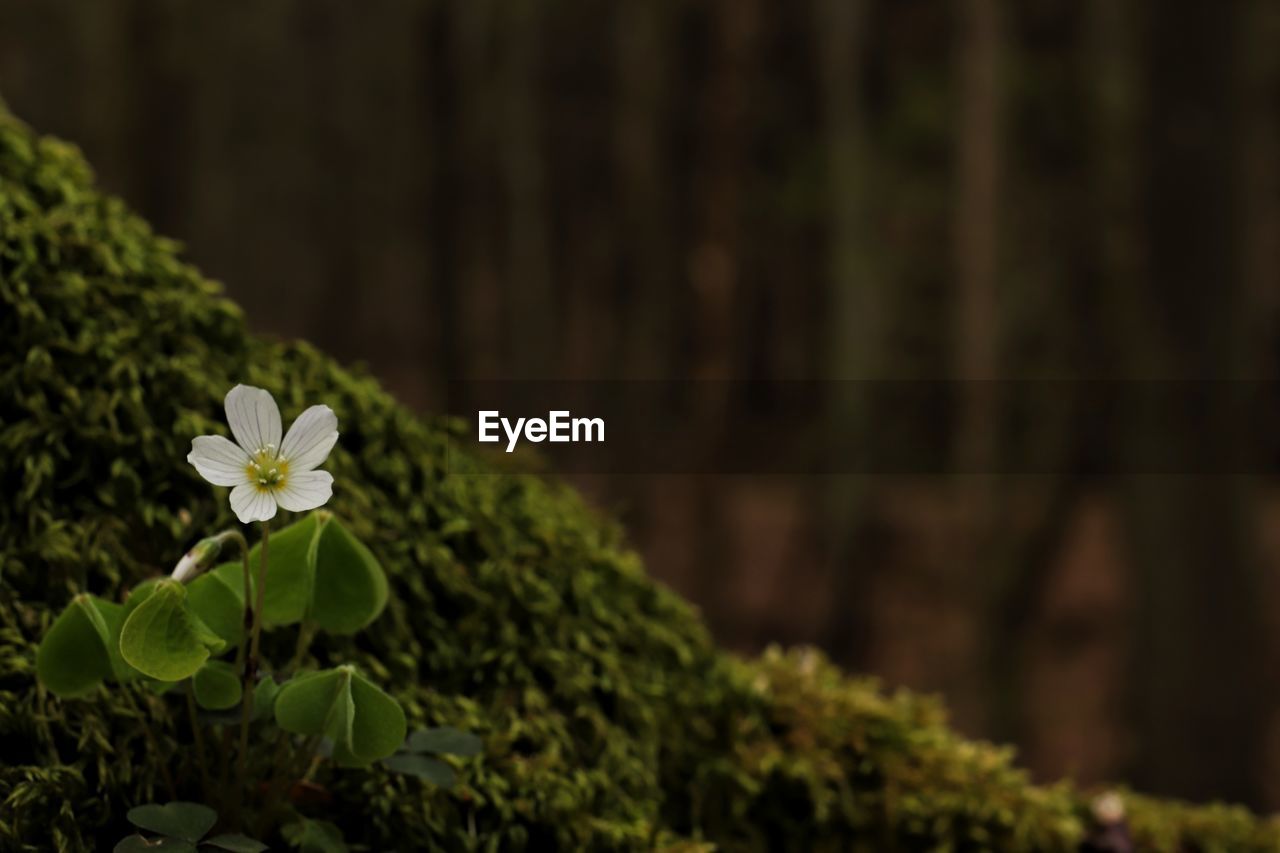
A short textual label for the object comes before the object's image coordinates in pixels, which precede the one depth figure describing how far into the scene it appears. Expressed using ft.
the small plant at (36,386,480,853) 3.00
